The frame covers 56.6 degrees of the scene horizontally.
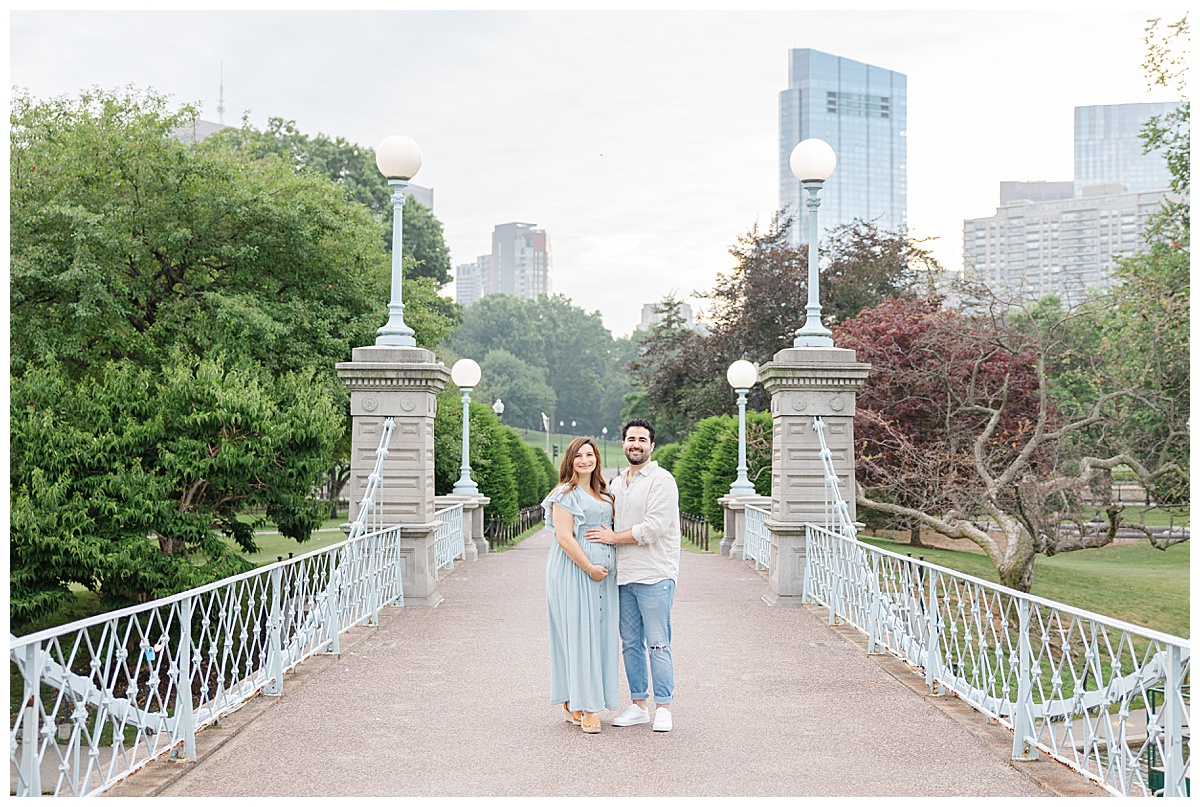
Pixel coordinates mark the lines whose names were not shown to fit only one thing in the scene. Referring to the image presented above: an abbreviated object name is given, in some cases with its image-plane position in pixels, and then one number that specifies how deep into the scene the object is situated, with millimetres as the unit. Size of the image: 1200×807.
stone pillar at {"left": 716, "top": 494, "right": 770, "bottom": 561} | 17406
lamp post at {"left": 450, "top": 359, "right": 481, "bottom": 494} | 19047
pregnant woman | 5840
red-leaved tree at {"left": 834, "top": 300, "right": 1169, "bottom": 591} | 15198
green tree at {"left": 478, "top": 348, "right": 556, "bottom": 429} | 95125
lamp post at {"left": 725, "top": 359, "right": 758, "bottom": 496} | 18155
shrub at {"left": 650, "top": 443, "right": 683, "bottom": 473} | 37375
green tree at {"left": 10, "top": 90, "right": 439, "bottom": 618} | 13359
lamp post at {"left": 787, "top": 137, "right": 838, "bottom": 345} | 10977
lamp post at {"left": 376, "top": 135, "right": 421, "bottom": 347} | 11000
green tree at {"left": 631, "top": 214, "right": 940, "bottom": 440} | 28891
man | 5867
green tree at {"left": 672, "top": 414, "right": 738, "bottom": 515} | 25086
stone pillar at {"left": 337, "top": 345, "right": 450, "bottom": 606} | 10930
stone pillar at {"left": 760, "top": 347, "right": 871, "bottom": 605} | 10961
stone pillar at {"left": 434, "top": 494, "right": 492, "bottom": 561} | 17625
